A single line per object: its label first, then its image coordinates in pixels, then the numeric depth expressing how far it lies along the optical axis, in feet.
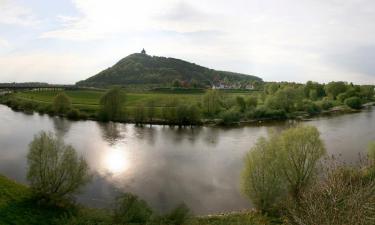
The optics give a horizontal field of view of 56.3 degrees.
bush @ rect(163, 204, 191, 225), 65.92
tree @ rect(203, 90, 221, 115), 240.53
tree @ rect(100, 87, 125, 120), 219.20
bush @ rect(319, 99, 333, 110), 282.60
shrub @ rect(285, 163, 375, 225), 26.58
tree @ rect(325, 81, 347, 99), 348.79
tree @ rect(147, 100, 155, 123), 218.38
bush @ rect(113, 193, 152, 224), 64.64
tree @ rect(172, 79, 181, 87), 424.05
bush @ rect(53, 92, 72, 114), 239.09
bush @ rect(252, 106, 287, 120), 237.02
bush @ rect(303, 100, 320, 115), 267.63
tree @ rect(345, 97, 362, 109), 298.56
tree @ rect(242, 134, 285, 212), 75.10
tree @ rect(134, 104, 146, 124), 214.69
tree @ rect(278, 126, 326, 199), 81.51
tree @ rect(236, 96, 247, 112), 249.96
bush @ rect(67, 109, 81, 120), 226.17
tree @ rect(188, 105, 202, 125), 214.28
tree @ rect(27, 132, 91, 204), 78.64
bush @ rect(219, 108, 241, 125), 218.73
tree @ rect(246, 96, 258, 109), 253.67
